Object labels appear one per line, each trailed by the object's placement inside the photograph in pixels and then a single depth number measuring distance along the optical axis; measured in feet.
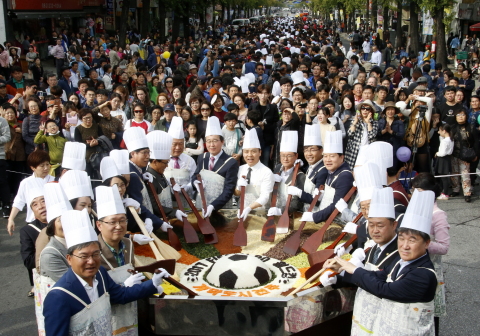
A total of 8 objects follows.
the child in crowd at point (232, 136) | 28.09
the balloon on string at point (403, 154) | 25.44
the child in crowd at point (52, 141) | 27.76
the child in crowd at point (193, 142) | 27.12
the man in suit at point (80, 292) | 11.16
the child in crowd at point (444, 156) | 30.55
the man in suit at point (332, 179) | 19.13
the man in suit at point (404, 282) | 11.78
